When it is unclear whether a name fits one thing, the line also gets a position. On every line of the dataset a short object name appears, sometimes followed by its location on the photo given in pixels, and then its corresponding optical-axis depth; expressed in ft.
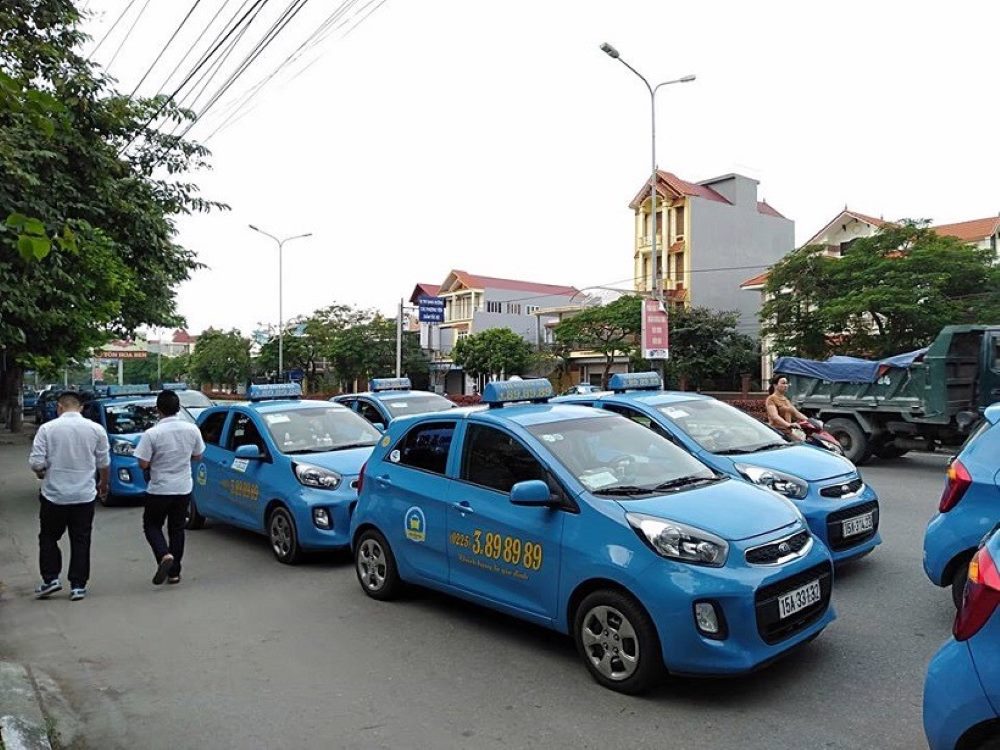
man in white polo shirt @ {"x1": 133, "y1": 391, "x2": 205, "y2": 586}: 21.72
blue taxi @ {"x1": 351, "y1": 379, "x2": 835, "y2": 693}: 12.89
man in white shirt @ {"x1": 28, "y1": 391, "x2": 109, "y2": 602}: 20.68
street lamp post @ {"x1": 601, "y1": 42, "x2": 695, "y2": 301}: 71.20
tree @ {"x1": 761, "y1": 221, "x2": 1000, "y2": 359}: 83.20
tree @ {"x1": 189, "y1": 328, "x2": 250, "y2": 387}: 204.85
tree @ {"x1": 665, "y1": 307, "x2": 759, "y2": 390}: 127.75
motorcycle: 31.06
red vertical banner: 66.85
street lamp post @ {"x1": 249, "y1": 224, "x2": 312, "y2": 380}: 142.49
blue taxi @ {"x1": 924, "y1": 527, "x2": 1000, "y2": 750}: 8.18
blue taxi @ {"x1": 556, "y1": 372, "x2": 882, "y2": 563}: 19.66
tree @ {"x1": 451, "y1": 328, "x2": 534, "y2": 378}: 157.99
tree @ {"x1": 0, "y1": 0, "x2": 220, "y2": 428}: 31.99
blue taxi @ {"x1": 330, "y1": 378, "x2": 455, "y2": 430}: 39.75
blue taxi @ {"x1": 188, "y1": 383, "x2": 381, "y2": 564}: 23.47
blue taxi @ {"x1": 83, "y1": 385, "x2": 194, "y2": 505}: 35.99
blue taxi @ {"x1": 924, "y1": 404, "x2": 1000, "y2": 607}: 14.84
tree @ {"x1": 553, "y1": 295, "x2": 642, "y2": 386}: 134.62
